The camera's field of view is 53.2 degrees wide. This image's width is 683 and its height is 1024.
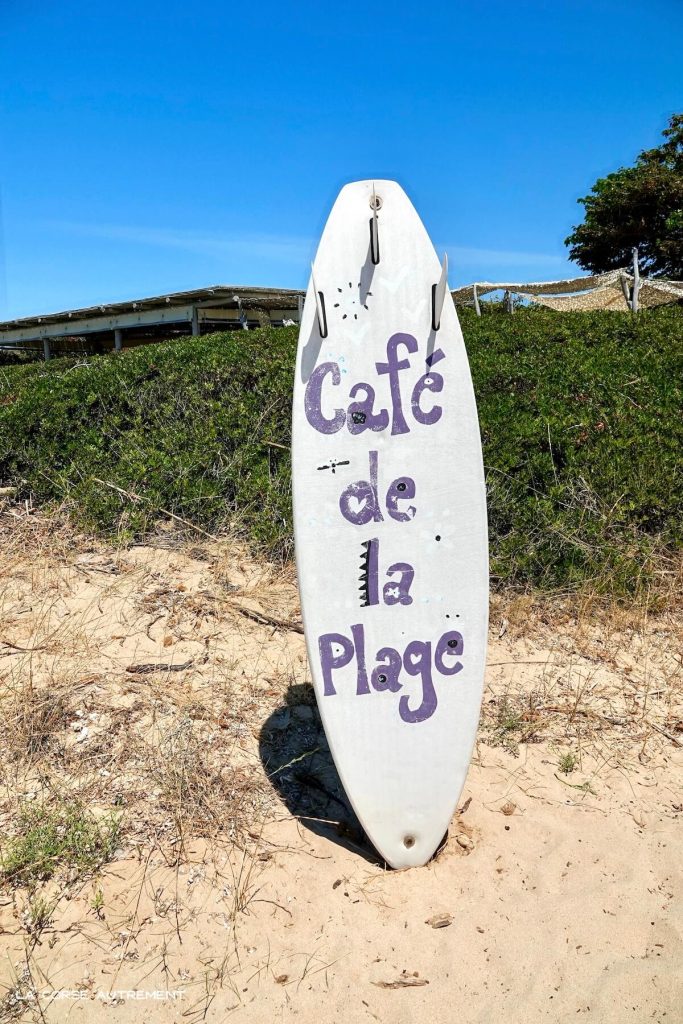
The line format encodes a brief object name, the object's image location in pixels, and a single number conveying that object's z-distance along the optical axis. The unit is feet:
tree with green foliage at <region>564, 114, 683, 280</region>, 63.72
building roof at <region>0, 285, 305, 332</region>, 57.72
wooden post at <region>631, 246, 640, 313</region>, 32.32
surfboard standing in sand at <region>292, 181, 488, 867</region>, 7.31
